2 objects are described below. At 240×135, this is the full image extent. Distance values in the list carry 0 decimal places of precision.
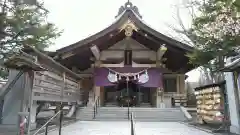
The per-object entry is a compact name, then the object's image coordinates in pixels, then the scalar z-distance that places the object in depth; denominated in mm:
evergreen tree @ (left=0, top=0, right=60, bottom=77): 3975
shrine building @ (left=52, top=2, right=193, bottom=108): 9861
